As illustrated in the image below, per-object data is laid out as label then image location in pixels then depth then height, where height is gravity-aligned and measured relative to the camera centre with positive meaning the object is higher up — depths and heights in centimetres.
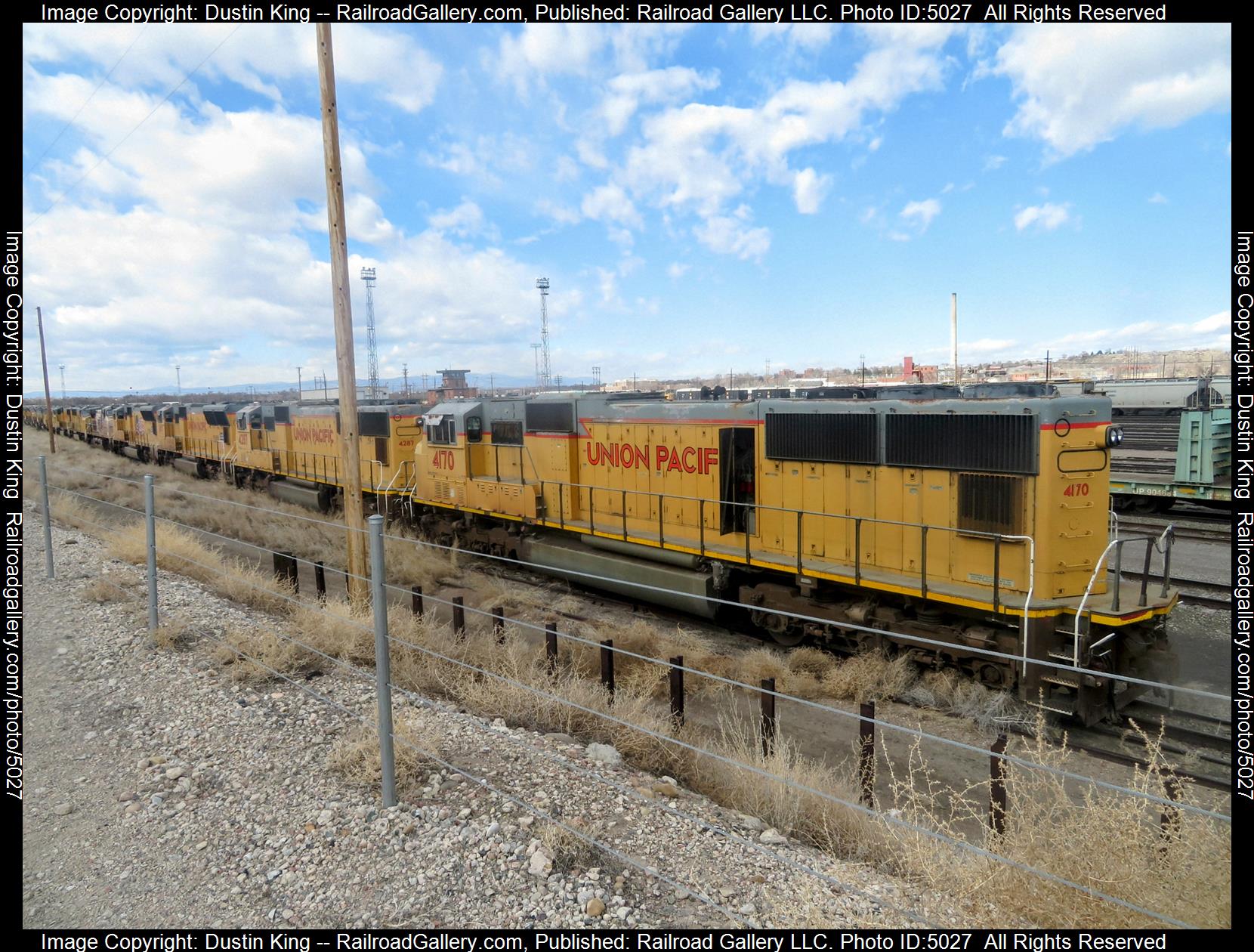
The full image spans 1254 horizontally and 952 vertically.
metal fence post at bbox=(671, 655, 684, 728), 655 -240
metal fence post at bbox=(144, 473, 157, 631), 676 -104
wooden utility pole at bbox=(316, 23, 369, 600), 900 +139
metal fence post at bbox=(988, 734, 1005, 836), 471 -244
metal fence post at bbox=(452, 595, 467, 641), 856 -228
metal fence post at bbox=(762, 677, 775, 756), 586 -239
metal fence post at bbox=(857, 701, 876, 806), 537 -247
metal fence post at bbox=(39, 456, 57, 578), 949 -122
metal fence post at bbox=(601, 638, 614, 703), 717 -236
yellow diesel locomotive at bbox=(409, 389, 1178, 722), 773 -133
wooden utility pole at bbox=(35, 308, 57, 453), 3402 +238
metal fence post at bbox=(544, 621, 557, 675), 740 -219
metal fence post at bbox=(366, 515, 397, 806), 404 -129
